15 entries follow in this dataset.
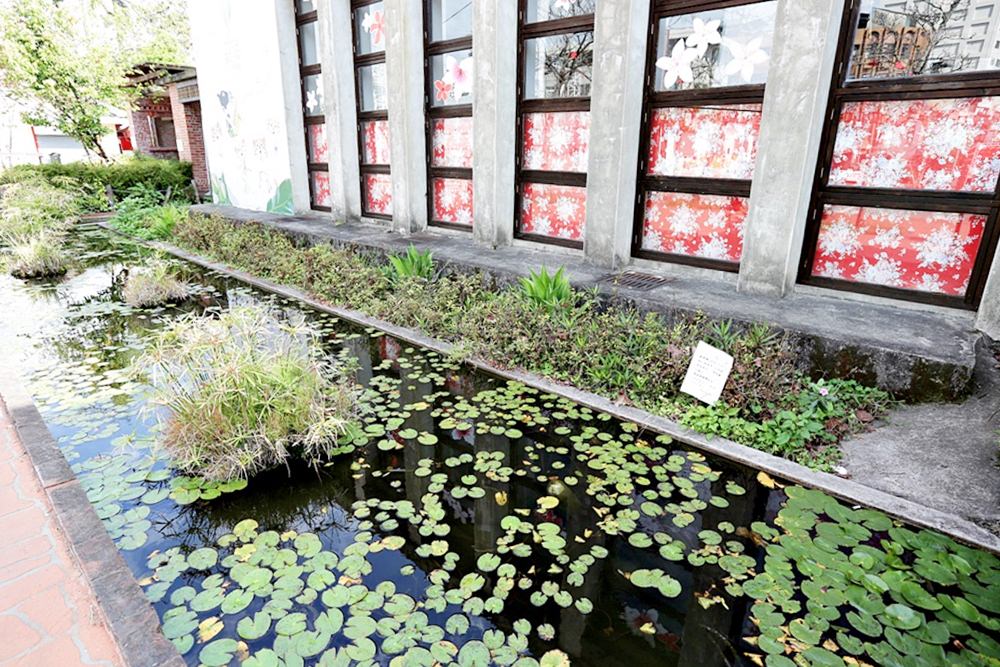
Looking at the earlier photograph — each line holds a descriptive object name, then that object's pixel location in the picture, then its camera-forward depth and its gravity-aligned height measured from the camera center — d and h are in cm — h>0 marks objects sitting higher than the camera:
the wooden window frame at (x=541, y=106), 627 +82
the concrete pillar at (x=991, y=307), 396 -86
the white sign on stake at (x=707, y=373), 389 -133
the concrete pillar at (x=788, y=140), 437 +33
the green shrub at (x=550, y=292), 514 -104
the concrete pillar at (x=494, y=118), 662 +69
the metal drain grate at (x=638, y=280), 532 -98
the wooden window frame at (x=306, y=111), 1011 +118
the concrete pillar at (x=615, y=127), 543 +51
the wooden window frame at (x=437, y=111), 765 +88
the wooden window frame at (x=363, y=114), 898 +96
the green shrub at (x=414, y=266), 659 -105
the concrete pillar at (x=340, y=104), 903 +112
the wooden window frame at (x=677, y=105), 514 +67
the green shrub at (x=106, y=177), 1533 -21
